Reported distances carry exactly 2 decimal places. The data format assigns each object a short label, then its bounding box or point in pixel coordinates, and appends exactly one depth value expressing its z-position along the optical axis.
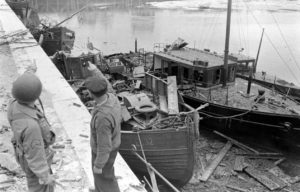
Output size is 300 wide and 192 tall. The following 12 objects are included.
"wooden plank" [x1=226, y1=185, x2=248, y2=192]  10.40
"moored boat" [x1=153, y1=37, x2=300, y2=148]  12.47
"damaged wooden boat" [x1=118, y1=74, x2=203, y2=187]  9.20
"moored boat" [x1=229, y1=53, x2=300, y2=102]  15.95
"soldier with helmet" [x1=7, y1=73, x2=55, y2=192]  3.30
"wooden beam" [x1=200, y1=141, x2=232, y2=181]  11.07
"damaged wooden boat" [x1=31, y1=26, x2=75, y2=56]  22.05
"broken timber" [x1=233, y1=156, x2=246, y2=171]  11.58
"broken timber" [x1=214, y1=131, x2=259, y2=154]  12.98
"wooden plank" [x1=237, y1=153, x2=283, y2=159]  12.59
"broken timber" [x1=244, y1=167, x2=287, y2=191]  10.66
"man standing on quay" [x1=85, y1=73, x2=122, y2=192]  3.79
